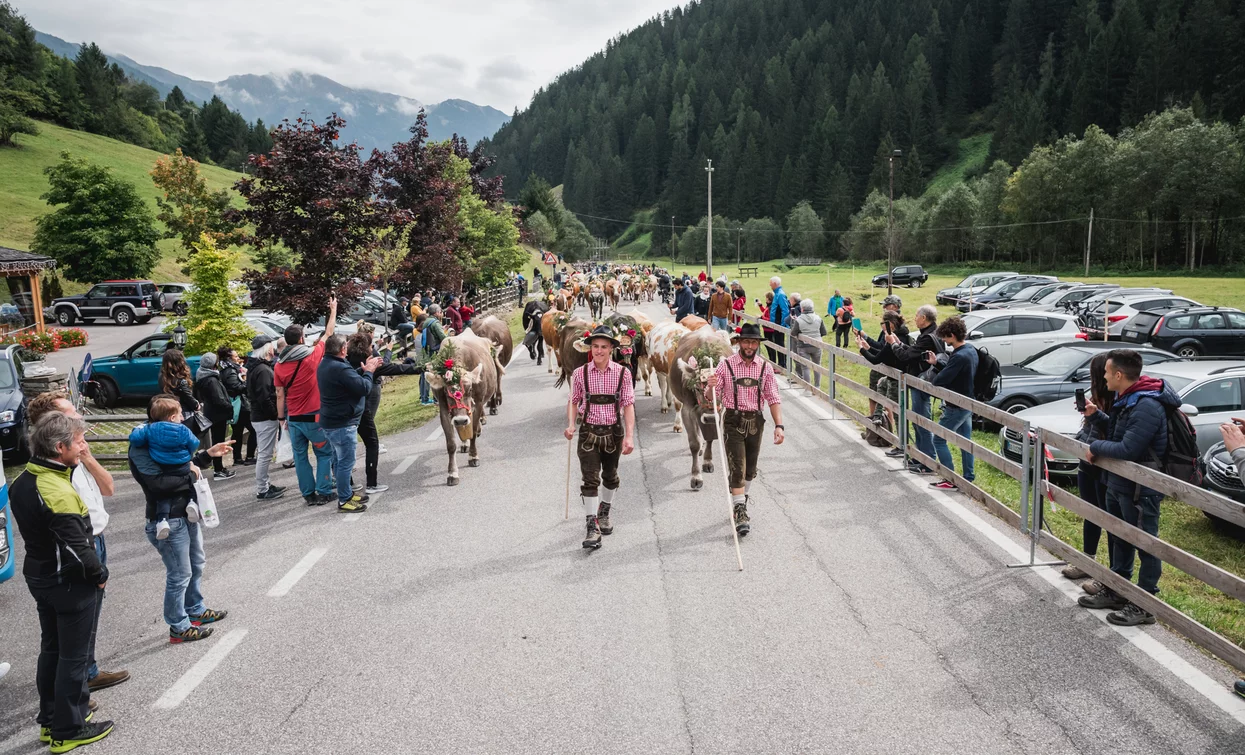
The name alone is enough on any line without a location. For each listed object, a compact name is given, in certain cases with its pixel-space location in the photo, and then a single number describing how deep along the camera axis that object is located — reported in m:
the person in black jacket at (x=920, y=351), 9.82
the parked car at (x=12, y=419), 13.30
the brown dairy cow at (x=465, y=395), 10.16
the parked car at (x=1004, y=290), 38.50
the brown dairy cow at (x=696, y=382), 9.40
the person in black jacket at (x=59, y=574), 4.63
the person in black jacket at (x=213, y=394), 10.59
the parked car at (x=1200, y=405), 9.66
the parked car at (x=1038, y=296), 33.55
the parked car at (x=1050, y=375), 12.72
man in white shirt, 5.05
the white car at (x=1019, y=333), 18.55
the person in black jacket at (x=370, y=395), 9.31
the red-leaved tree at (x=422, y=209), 23.86
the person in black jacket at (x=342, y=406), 8.84
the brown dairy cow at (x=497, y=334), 16.42
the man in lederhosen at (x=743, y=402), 7.76
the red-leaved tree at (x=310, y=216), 16.97
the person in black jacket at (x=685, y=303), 21.53
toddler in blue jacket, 5.85
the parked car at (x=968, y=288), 40.91
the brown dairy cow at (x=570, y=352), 13.92
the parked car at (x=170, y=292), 40.79
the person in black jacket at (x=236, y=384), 11.13
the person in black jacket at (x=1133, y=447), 5.59
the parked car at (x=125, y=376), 18.16
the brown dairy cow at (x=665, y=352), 12.63
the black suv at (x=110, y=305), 38.69
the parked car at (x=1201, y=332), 21.45
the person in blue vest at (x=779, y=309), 18.85
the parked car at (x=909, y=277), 60.19
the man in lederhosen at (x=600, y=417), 7.52
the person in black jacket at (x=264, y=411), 10.06
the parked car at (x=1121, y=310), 25.12
